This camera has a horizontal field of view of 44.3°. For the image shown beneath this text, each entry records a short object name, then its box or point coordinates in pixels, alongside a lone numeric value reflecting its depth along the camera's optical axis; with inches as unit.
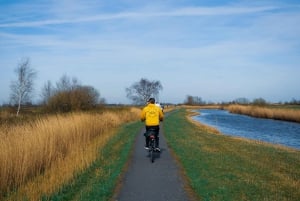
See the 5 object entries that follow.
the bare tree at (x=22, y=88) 2024.0
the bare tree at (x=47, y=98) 1547.2
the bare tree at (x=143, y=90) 4634.6
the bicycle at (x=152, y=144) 535.5
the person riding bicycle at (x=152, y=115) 556.4
